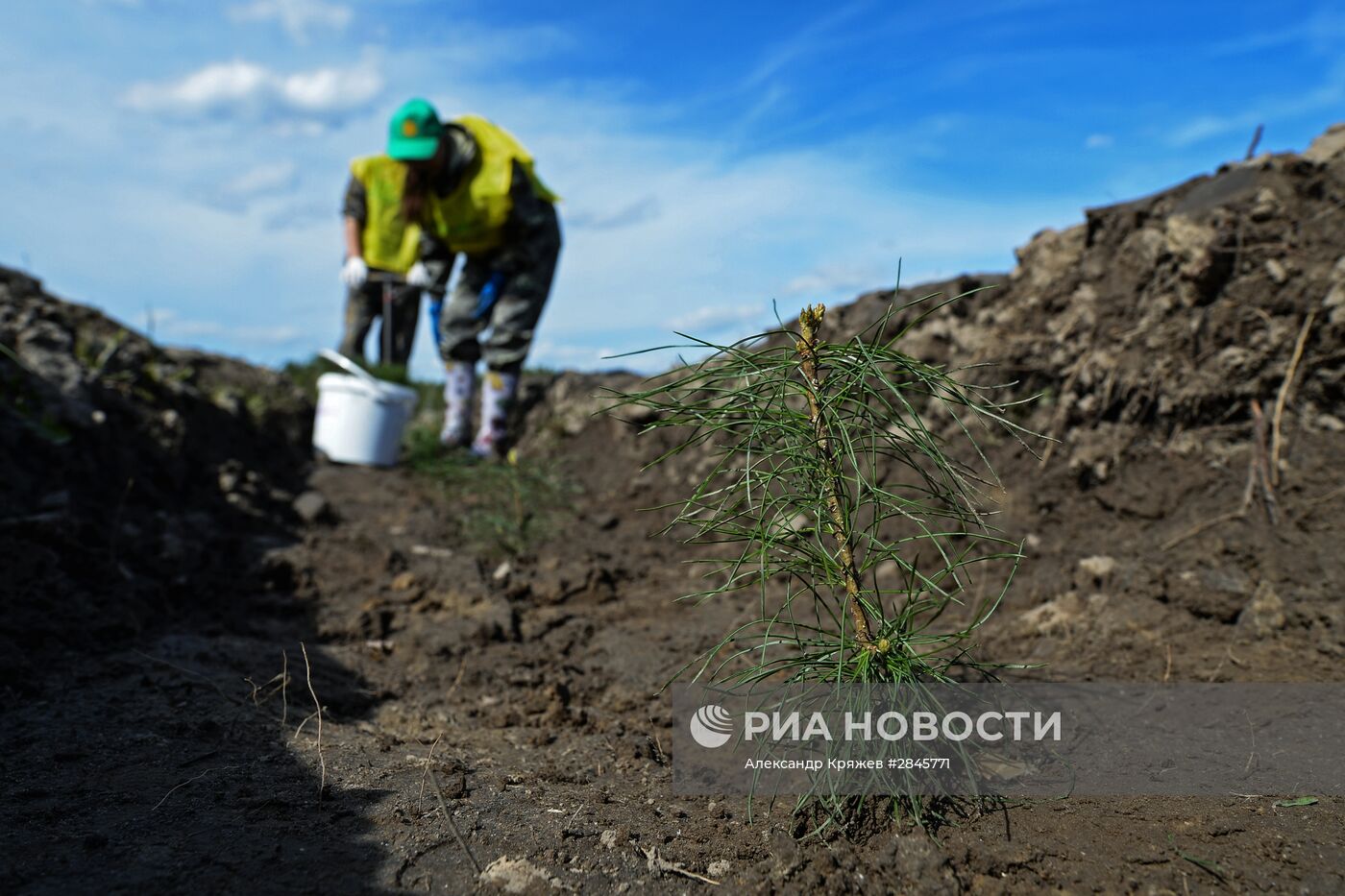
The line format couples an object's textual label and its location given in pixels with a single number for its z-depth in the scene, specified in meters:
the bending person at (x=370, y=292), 7.33
